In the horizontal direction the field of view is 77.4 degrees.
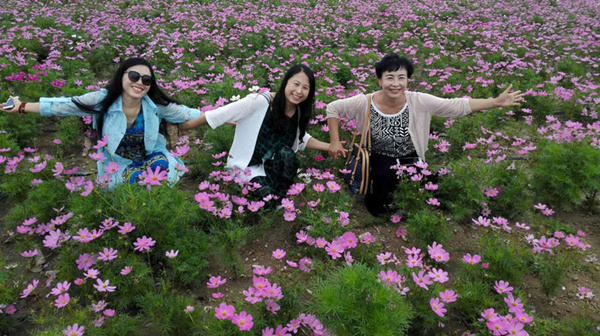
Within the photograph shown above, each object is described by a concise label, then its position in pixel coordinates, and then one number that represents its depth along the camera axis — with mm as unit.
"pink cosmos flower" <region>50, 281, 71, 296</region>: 2078
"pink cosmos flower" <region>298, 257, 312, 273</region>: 2432
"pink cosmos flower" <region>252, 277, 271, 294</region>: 2096
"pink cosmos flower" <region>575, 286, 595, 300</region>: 2426
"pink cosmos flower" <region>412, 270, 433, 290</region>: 2148
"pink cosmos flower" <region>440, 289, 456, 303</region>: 2135
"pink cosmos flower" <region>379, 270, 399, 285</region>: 2070
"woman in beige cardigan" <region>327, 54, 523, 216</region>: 3270
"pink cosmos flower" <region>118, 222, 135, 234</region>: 2197
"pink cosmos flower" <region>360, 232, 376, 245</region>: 2648
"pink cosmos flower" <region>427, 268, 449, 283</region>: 2177
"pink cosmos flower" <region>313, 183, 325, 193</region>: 3182
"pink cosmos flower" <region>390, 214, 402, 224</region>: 3232
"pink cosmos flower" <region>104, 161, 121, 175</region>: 2521
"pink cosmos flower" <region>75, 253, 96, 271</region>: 2188
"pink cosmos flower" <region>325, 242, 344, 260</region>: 2525
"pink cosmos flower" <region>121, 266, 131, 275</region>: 2142
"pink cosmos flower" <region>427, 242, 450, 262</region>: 2457
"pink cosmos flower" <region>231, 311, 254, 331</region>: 1828
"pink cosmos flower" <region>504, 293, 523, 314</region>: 2113
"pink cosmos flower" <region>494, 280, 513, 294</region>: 2277
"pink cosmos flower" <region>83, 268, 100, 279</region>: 2131
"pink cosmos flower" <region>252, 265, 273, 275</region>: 2175
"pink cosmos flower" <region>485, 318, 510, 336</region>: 1985
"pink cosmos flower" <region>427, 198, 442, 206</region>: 2903
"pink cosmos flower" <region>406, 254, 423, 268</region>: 2248
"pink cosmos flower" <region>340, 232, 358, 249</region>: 2598
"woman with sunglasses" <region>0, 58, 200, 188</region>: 2895
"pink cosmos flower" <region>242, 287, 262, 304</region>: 1982
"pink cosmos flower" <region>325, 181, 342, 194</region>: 3012
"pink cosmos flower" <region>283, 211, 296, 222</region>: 2870
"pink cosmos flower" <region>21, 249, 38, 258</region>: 2386
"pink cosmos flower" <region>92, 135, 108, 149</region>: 2508
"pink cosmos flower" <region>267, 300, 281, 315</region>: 2017
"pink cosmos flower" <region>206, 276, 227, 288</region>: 2158
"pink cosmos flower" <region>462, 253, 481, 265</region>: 2415
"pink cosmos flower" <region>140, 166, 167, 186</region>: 2459
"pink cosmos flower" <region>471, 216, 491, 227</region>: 2785
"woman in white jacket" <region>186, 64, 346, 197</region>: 3281
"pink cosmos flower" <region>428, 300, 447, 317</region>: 2041
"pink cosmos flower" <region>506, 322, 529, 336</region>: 1963
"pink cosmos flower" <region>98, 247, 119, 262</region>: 2152
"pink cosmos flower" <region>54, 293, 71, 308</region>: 2050
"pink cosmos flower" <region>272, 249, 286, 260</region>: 2487
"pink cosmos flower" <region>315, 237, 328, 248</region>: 2643
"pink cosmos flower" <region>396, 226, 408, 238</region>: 3120
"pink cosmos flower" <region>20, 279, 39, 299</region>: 2084
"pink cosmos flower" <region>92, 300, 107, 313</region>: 1987
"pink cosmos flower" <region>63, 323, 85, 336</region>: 1810
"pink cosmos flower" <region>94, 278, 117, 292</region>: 2033
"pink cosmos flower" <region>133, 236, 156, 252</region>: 2227
